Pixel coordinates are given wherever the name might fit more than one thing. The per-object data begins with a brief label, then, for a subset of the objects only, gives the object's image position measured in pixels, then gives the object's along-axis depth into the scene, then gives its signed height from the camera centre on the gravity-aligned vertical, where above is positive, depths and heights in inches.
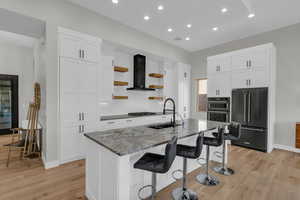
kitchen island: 56.4 -25.6
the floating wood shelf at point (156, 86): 207.0 +17.8
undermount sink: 99.9 -18.4
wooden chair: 125.6 -30.1
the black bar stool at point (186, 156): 74.4 -28.3
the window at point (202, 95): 241.9 +7.1
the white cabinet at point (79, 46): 120.5 +44.4
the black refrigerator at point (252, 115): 157.3 -16.9
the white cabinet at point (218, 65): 187.5 +45.4
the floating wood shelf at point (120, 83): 170.4 +18.1
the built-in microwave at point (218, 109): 185.9 -12.6
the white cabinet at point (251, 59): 159.9 +45.2
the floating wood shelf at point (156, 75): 207.4 +33.2
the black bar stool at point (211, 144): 94.6 -28.5
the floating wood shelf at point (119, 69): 170.4 +34.5
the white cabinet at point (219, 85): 187.5 +19.1
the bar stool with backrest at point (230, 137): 110.8 -27.4
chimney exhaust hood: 189.3 +34.2
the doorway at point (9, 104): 211.5 -8.5
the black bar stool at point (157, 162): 58.2 -27.0
